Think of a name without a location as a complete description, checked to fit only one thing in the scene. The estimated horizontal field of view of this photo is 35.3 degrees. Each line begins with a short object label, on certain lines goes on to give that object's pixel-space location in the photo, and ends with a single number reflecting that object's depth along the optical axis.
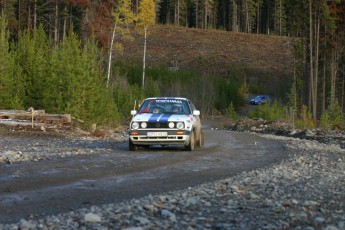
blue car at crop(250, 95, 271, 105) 74.86
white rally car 16.70
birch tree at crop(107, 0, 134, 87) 44.06
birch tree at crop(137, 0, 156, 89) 53.52
